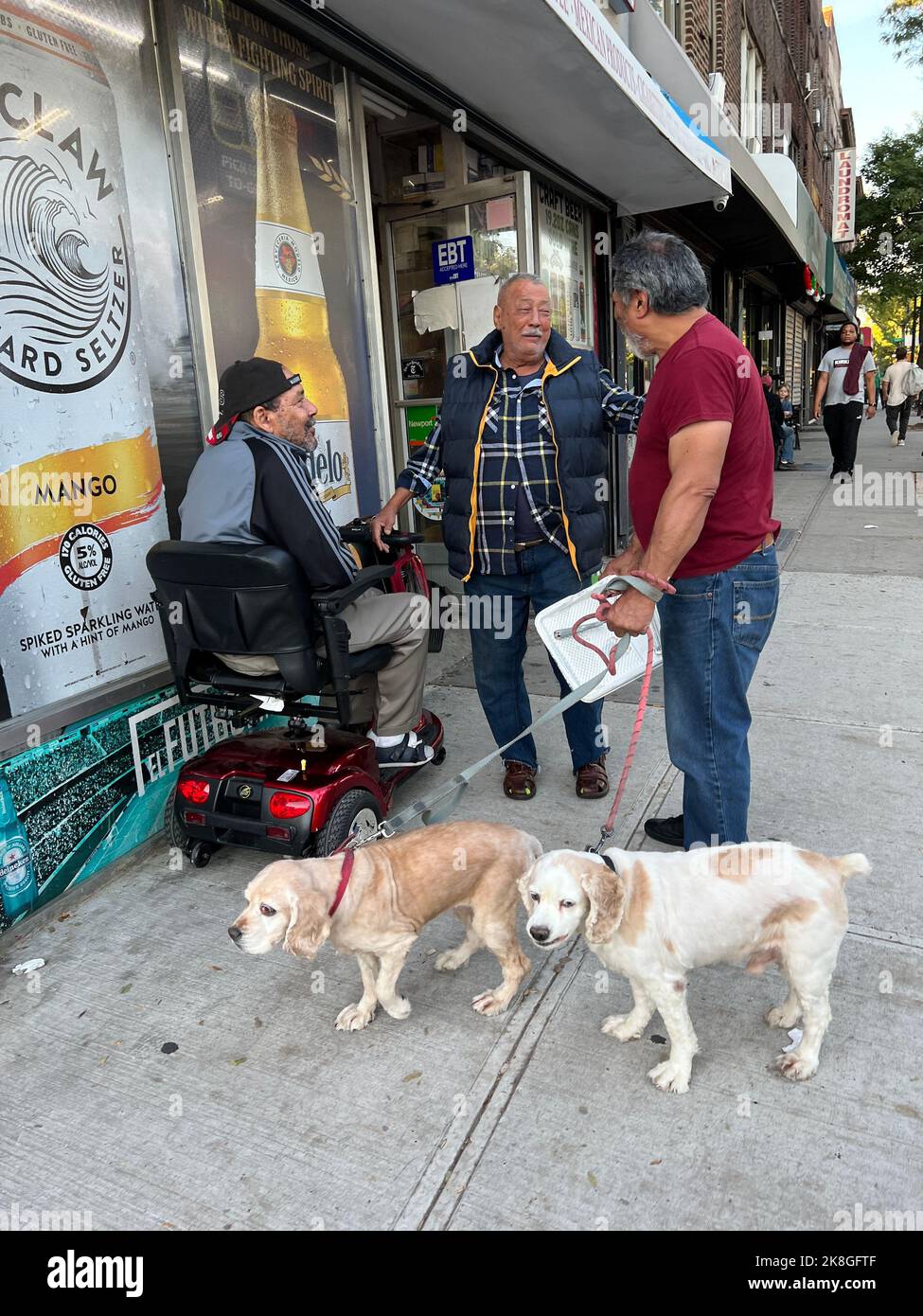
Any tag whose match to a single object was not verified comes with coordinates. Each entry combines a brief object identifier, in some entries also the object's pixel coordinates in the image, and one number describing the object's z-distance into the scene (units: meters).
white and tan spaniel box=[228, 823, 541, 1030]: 2.18
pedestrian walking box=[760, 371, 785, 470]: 15.26
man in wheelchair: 3.02
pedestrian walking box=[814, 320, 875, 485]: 12.73
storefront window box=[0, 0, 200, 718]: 3.19
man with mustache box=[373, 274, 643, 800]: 3.68
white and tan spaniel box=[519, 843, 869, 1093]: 2.14
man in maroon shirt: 2.50
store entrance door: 5.96
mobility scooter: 2.99
